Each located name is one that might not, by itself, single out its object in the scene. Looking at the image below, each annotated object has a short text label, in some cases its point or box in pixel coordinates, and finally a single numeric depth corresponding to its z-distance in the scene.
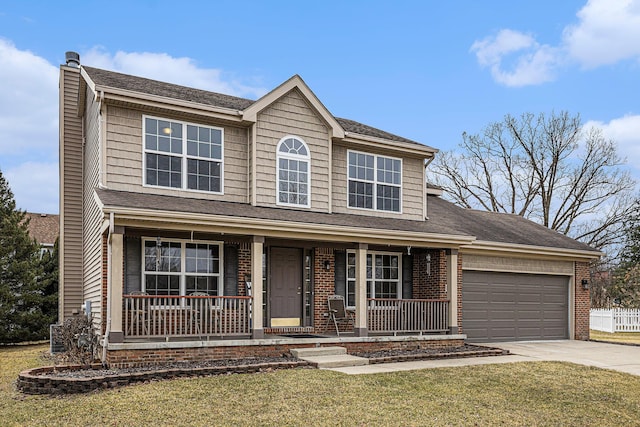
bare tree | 33.59
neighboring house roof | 28.11
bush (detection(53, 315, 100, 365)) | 10.04
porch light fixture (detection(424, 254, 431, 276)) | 14.64
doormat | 12.12
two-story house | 10.89
